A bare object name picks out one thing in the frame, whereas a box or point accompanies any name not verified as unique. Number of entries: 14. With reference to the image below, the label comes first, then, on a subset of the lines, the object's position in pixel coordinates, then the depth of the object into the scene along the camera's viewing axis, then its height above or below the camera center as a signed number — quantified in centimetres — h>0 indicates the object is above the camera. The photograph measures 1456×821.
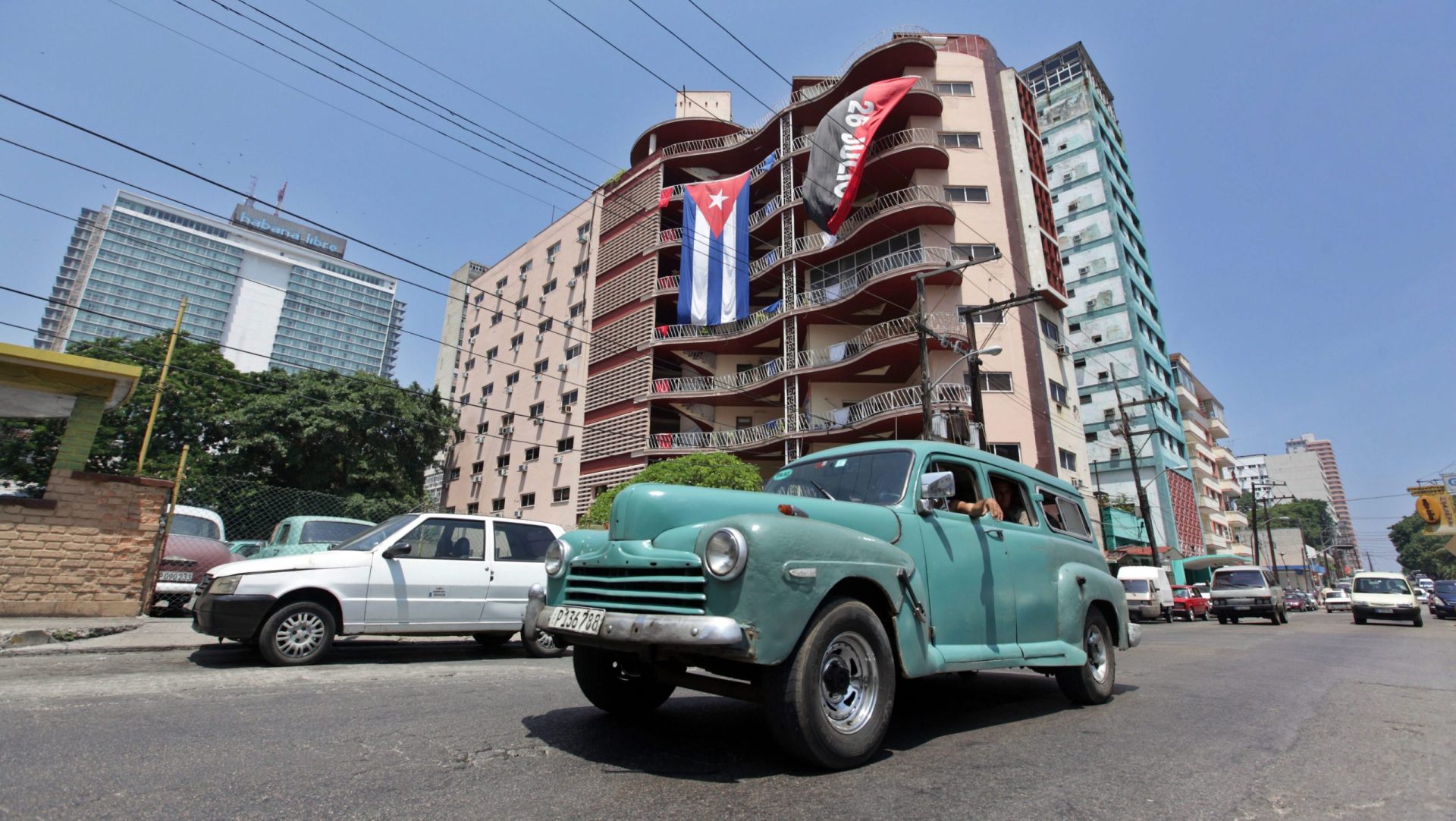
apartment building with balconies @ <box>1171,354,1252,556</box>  5525 +1145
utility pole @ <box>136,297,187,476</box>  1184 +364
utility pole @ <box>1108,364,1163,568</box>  2922 +375
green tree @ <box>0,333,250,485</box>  2769 +672
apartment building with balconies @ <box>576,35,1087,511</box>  2803 +1322
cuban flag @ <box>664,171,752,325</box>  3078 +1512
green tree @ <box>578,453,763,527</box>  2317 +373
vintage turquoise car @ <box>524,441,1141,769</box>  297 -7
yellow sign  3297 +444
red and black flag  2753 +1807
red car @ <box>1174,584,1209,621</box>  2712 -55
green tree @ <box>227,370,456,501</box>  3141 +661
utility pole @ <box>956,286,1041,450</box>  1772 +599
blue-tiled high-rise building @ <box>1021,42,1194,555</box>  4578 +2225
